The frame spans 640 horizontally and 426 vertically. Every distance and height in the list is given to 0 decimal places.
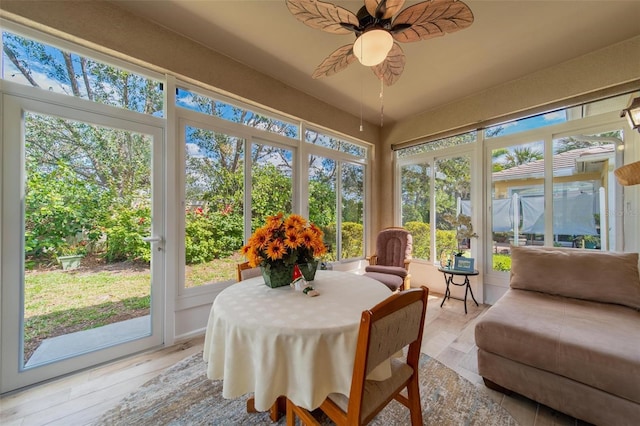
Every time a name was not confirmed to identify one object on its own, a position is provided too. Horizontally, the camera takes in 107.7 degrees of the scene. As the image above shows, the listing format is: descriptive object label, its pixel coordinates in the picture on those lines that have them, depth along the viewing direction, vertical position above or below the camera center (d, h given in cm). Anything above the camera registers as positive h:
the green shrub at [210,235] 237 -21
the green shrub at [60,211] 168 +4
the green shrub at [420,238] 380 -41
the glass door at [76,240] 160 -19
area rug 139 -122
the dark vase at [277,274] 145 -38
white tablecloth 92 -56
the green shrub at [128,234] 198 -16
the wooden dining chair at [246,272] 177 -44
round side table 293 -88
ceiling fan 127 +113
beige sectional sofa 125 -75
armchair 294 -62
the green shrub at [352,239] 390 -43
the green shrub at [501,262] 304 -65
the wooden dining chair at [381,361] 85 -60
